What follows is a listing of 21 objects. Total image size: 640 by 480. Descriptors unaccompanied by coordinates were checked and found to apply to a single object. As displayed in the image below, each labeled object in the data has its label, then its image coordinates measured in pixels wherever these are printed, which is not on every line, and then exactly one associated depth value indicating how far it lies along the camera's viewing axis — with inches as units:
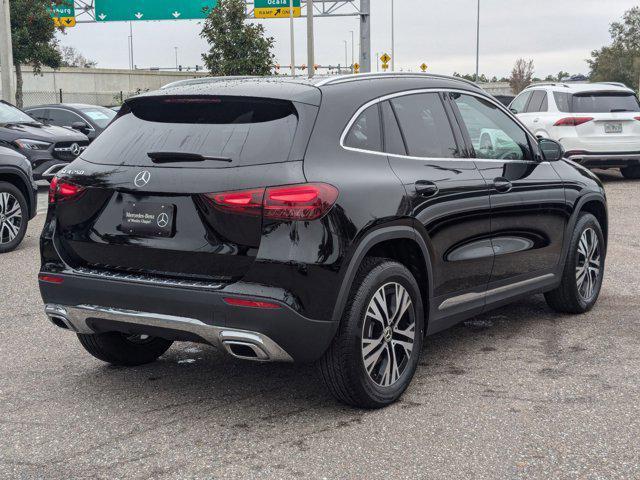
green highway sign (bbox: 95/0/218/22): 1793.8
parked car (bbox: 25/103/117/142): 849.5
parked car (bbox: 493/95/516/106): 1134.7
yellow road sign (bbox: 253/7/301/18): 1785.2
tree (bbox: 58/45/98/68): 3841.5
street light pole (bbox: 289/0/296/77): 2102.1
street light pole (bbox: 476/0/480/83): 2738.7
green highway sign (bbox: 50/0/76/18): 1828.2
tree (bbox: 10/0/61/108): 1329.4
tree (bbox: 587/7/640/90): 3464.1
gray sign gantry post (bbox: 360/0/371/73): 1294.3
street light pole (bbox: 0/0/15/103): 949.5
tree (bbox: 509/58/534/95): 3752.5
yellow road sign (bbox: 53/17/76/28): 1848.4
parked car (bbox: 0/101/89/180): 620.1
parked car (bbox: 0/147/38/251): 402.3
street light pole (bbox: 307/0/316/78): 1213.7
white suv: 660.7
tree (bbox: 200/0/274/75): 1483.8
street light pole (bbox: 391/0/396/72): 2982.3
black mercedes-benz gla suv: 170.6
